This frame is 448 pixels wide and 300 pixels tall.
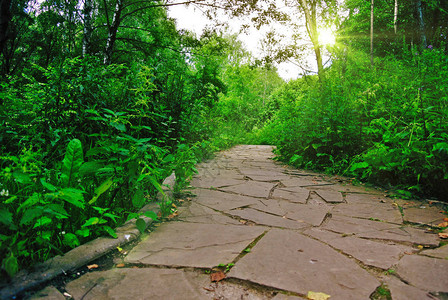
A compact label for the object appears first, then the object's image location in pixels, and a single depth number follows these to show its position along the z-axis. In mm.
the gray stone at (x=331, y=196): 3092
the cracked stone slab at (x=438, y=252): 1641
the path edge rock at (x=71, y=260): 1171
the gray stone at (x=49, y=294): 1158
